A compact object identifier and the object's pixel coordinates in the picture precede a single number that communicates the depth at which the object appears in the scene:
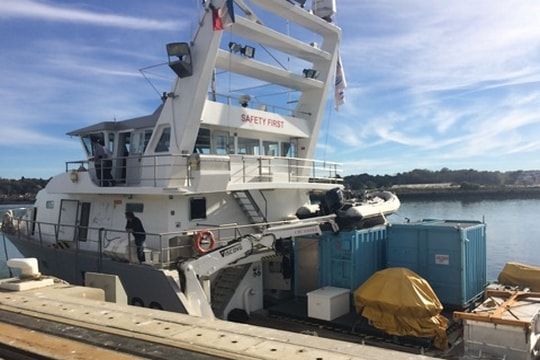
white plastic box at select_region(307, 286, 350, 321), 10.81
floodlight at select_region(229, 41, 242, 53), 13.04
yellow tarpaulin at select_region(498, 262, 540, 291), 11.84
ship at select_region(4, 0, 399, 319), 10.42
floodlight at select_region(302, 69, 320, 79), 15.83
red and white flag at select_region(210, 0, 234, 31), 11.34
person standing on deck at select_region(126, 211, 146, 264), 10.41
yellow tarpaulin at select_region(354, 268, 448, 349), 9.54
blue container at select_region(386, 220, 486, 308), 11.14
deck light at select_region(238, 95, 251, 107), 13.67
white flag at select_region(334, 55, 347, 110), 17.42
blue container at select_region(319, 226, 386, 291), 11.66
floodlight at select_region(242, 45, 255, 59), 13.25
